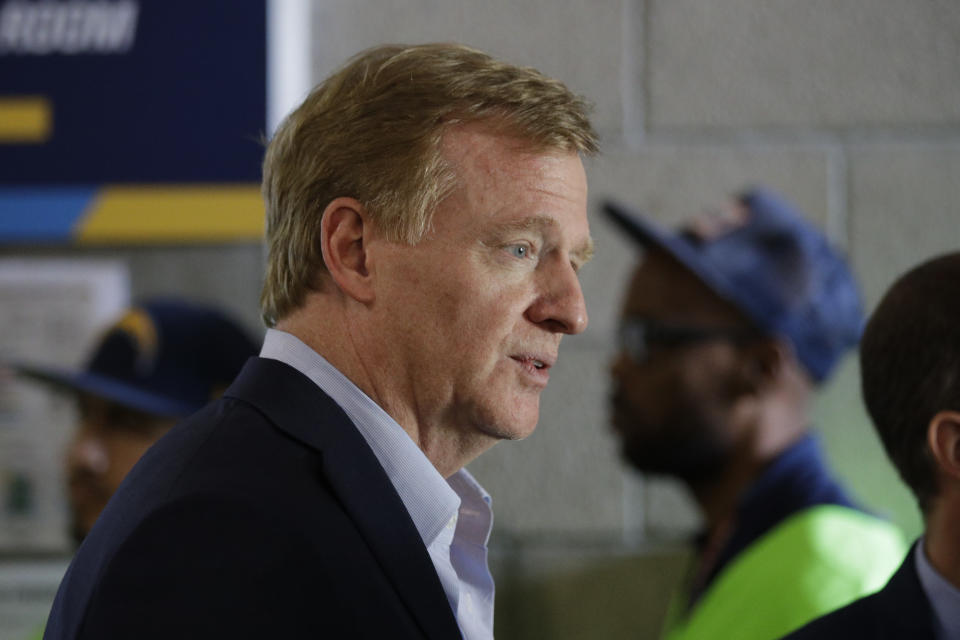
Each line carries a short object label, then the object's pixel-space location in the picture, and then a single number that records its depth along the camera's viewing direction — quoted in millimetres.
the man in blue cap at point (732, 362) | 2808
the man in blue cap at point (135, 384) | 3146
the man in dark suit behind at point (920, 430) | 2354
